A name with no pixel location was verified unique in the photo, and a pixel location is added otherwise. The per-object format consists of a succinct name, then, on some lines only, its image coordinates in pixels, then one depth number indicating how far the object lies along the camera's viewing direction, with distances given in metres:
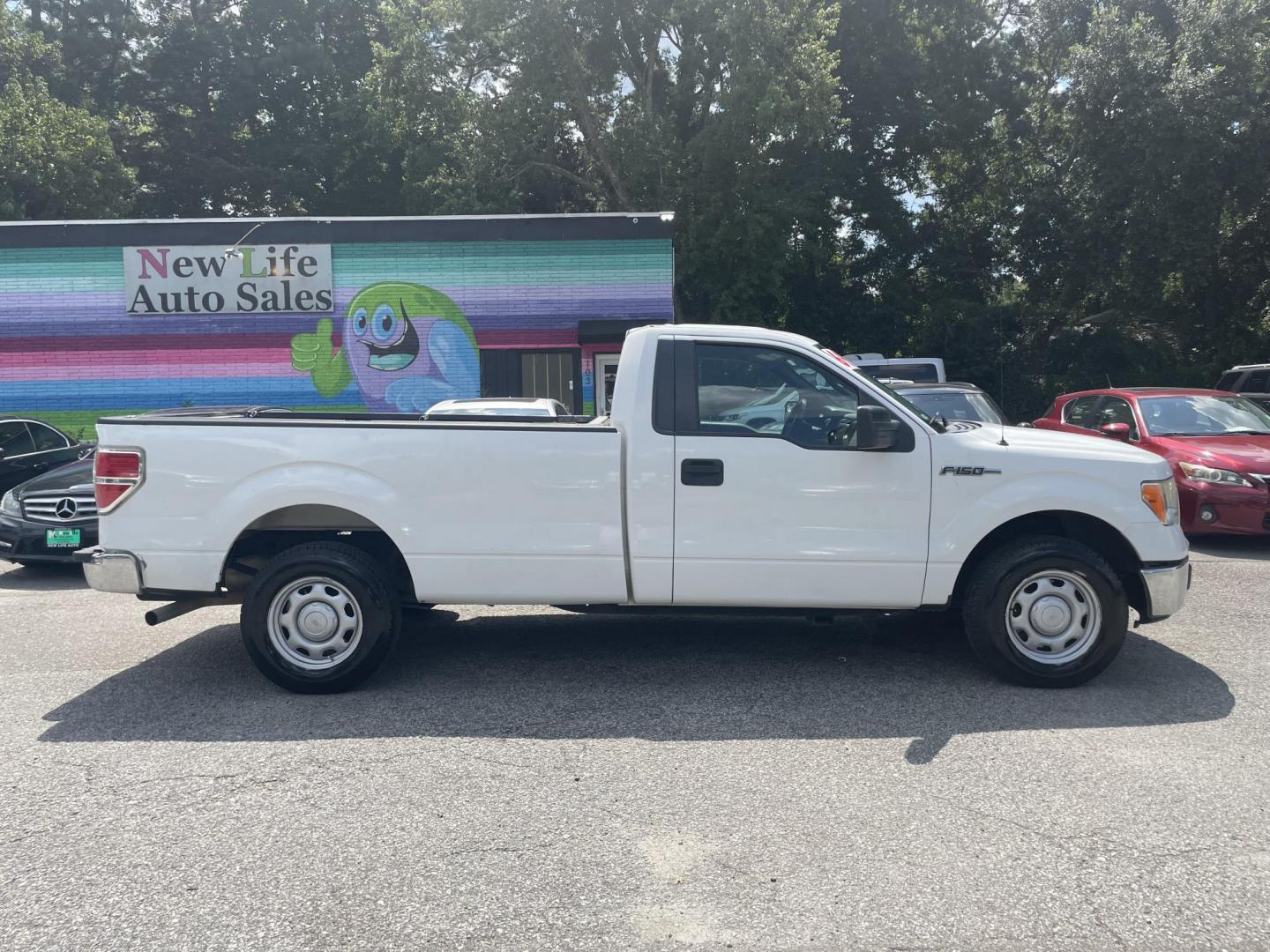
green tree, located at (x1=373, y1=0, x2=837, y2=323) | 24.75
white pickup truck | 5.65
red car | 9.62
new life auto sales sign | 17.84
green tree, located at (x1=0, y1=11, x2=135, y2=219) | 25.83
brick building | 17.73
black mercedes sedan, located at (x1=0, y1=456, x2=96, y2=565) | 9.25
